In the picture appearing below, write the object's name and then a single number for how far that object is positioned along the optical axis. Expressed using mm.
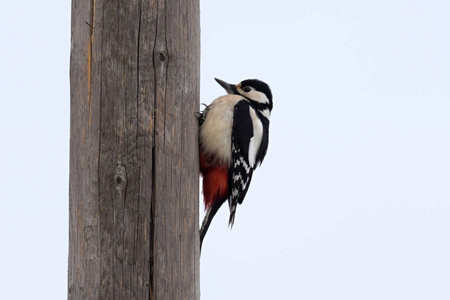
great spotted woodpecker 7184
